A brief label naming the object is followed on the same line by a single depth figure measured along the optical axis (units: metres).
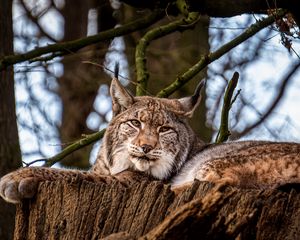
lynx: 11.27
